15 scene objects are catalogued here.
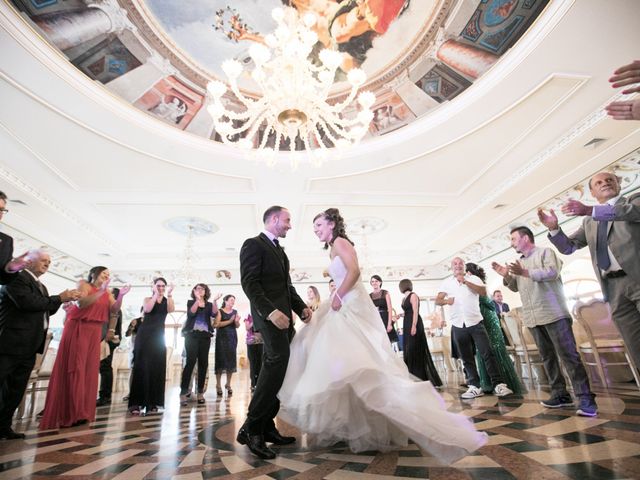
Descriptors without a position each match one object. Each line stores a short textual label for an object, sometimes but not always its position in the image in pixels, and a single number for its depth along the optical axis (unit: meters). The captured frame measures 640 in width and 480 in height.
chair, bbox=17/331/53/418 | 4.21
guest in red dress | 3.12
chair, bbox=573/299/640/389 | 4.13
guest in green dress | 3.89
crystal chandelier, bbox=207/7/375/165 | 4.46
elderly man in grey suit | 2.10
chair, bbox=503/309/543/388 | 4.99
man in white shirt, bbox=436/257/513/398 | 3.90
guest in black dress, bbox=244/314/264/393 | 5.06
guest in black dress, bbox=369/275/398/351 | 5.37
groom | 1.94
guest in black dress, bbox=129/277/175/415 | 3.91
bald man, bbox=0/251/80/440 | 2.70
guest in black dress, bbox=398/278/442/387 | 4.81
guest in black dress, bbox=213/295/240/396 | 5.46
